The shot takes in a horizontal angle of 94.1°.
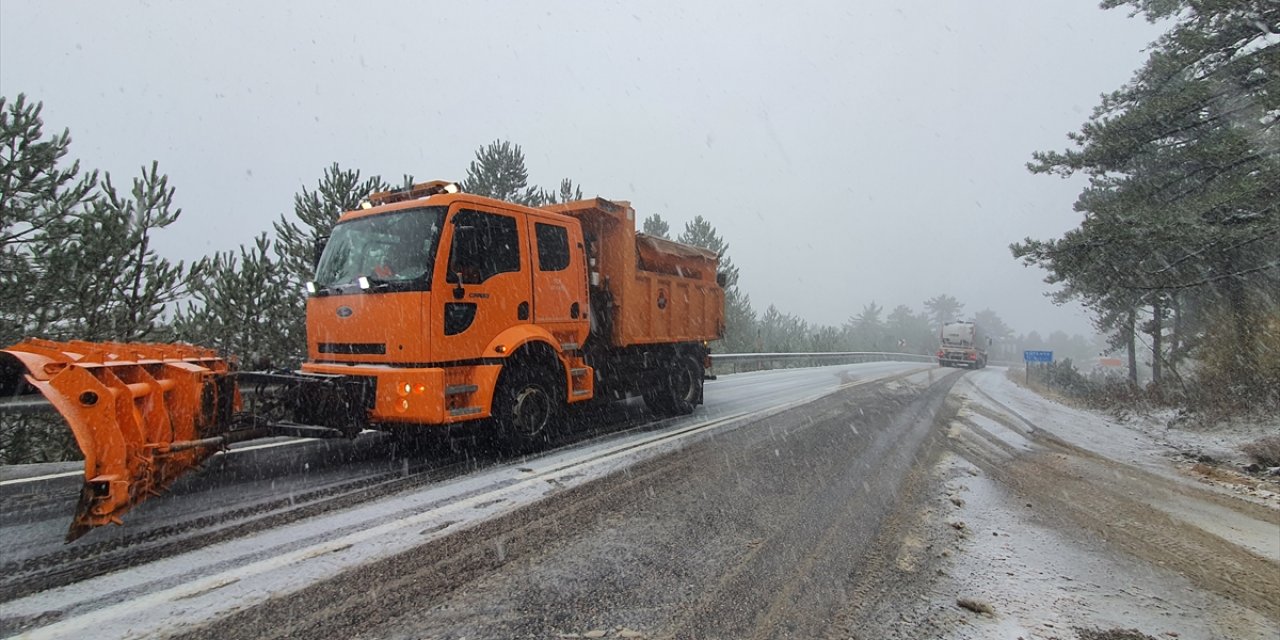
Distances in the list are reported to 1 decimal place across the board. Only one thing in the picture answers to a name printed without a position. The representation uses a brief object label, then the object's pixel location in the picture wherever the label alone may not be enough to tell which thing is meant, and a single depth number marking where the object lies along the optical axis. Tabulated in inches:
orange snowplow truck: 137.5
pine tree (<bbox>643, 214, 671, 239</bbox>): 1112.8
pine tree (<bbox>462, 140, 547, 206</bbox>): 713.6
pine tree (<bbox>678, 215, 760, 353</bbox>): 1086.4
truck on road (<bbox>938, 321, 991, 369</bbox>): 1492.4
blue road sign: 1155.8
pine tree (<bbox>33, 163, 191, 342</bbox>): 353.7
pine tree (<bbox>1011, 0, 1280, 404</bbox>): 358.3
